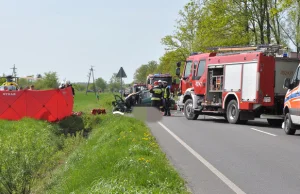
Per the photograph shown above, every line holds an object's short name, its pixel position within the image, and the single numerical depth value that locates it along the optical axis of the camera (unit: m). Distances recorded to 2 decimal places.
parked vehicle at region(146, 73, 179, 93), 52.22
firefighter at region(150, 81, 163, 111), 26.17
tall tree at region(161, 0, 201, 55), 56.25
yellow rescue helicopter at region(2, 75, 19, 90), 30.98
